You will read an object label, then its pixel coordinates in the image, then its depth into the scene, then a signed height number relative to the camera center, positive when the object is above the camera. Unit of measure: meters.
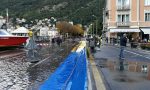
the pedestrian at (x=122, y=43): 9.26 -0.24
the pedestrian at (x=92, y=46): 12.49 -0.57
